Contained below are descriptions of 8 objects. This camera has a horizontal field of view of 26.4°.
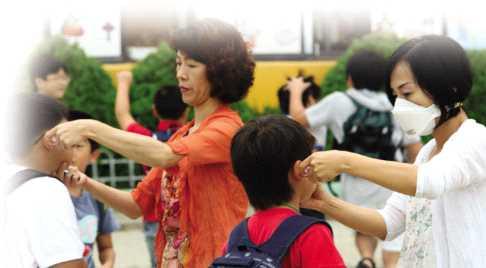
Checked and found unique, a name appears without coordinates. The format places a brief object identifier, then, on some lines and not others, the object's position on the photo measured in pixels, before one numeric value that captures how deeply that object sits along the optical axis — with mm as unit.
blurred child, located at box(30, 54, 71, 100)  6215
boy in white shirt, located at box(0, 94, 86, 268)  3135
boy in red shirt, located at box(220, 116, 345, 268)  3102
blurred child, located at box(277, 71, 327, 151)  8055
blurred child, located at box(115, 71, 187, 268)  6570
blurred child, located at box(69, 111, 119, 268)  4926
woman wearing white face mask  3158
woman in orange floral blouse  3832
